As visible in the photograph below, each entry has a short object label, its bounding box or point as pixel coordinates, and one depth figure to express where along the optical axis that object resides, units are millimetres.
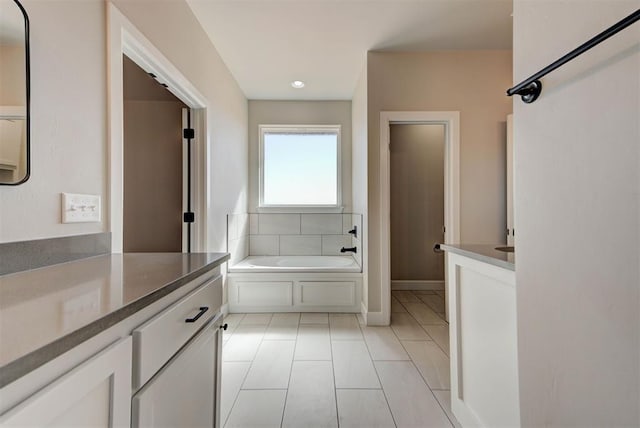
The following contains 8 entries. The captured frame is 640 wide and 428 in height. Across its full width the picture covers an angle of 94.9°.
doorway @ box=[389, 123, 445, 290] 4168
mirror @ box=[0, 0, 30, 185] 856
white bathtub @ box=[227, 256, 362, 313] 3156
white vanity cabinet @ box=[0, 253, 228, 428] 413
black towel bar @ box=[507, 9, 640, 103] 580
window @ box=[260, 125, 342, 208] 4184
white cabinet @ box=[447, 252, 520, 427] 1083
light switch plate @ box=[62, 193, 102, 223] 1077
